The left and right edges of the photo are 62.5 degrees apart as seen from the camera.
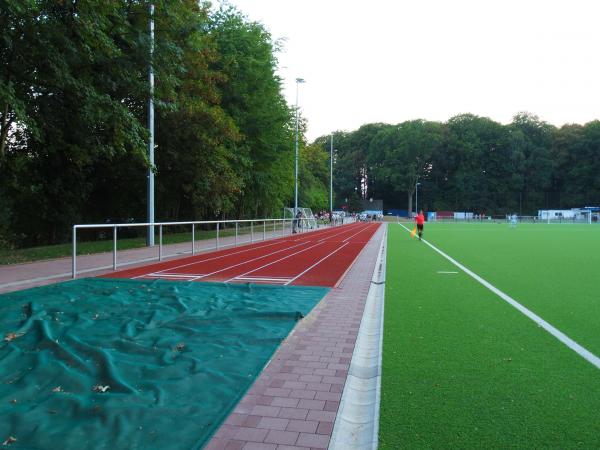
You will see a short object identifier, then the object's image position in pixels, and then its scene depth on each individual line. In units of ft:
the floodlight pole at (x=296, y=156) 114.12
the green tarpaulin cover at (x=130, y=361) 10.67
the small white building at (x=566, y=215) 238.07
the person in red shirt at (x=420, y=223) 82.67
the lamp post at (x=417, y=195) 327.35
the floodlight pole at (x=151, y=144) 50.39
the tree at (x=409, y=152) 328.70
